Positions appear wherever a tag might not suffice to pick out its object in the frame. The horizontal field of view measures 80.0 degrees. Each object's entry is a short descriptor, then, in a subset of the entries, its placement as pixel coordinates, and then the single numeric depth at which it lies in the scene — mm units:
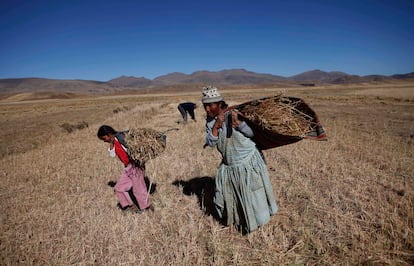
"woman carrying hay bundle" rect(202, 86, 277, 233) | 3059
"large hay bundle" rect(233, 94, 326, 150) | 2885
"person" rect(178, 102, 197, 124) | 13369
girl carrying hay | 3869
